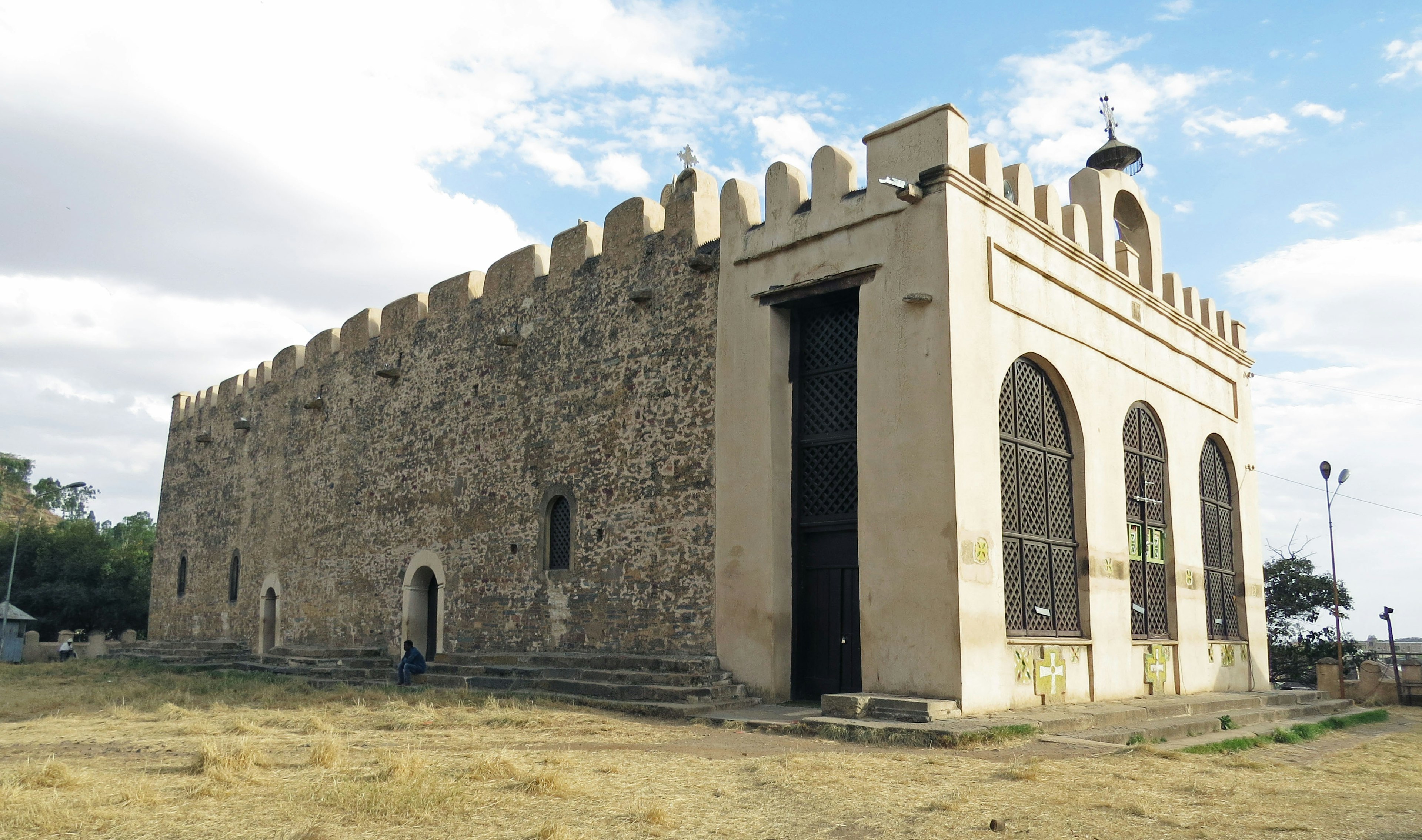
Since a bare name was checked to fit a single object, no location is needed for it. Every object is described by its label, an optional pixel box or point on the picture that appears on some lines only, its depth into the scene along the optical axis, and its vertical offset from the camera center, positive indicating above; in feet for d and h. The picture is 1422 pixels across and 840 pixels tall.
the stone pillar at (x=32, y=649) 89.04 -5.55
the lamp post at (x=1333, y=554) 64.80 +2.06
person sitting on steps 44.68 -3.41
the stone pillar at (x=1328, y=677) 57.72 -5.07
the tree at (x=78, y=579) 108.17 +0.52
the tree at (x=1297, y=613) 71.82 -2.00
